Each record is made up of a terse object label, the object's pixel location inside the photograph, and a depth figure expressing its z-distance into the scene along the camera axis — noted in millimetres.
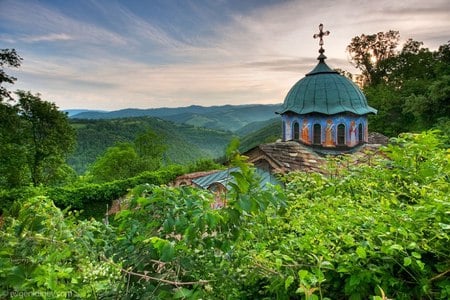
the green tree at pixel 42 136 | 19328
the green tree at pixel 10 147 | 16766
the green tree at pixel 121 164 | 27484
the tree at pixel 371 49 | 27938
